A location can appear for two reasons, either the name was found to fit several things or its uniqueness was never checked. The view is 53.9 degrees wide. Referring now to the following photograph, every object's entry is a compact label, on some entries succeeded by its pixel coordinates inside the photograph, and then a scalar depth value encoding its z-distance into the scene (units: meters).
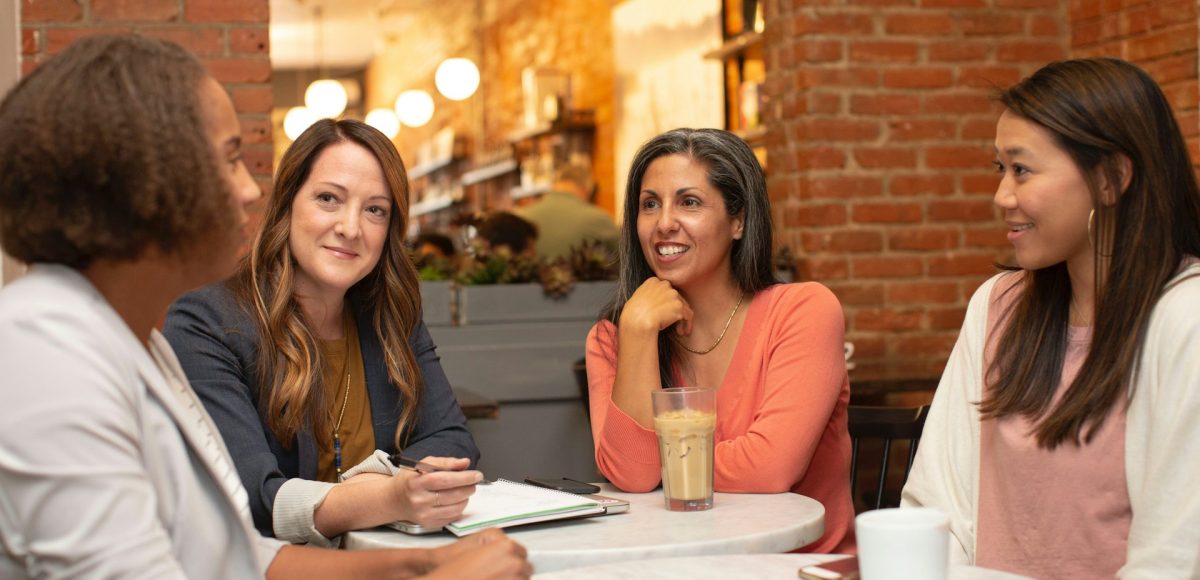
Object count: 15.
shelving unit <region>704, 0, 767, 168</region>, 4.70
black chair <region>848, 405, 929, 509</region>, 2.16
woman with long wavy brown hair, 1.90
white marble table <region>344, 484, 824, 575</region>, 1.40
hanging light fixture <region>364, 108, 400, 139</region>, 11.75
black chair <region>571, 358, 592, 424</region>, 3.26
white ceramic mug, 1.05
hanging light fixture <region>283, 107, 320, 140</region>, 10.62
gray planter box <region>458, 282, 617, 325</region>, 3.84
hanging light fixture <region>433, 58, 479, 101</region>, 8.74
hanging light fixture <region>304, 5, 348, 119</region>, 10.22
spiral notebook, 1.51
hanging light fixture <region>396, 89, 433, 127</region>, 10.38
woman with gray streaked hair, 1.93
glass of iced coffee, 1.64
